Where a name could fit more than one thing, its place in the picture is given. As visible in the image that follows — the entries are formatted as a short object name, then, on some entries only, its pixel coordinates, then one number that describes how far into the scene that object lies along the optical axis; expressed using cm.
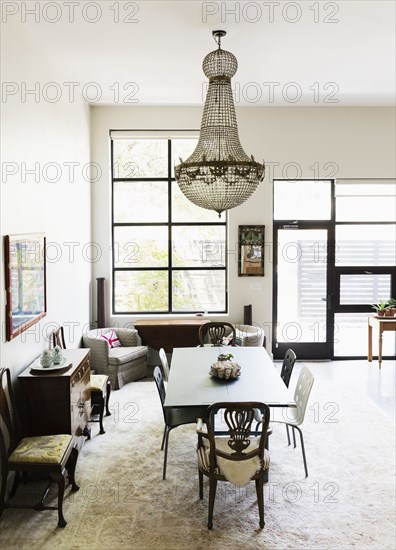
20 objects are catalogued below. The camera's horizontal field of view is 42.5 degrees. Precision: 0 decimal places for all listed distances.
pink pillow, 655
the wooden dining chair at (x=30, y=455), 334
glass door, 744
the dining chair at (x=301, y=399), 391
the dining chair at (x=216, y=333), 582
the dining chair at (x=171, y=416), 397
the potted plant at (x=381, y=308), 707
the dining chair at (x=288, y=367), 450
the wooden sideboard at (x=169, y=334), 680
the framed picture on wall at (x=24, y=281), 377
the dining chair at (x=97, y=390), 489
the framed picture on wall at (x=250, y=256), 720
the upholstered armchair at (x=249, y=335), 643
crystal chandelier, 374
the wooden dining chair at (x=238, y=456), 319
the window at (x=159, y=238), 719
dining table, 364
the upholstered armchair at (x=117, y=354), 609
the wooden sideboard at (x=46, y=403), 377
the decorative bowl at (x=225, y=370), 405
